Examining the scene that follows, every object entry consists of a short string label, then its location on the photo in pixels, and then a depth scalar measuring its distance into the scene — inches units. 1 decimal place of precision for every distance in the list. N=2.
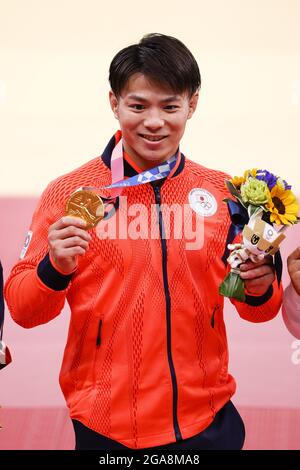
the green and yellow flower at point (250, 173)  183.8
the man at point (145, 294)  185.5
